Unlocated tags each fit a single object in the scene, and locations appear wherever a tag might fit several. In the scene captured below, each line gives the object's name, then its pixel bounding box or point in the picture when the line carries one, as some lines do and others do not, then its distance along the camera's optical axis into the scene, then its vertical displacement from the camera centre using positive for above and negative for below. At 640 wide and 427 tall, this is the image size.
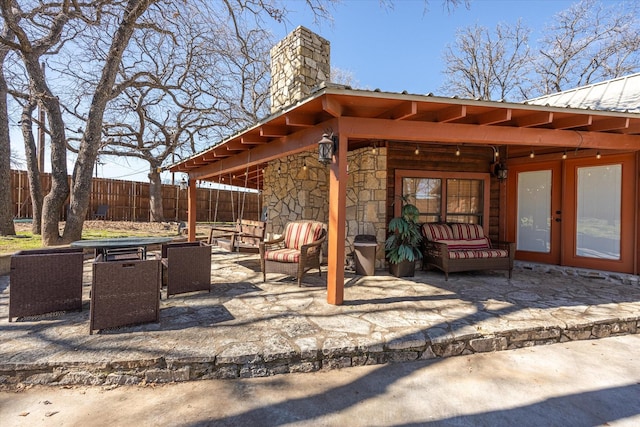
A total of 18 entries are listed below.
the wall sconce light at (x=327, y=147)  3.37 +0.70
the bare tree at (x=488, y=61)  15.74 +8.01
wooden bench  5.82 -0.56
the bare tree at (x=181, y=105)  12.17 +4.75
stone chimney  6.54 +3.21
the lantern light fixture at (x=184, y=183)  8.37 +0.74
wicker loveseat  4.85 -0.58
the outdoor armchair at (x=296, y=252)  4.32 -0.58
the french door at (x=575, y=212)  5.06 +0.07
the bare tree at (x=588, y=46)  12.22 +7.27
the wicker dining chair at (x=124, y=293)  2.64 -0.73
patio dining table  3.33 -0.36
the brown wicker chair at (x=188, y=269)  3.62 -0.69
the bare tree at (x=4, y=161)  7.10 +1.09
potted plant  5.02 -0.49
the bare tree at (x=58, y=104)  6.34 +2.26
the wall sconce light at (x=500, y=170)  5.90 +0.84
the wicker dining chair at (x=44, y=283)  2.87 -0.70
